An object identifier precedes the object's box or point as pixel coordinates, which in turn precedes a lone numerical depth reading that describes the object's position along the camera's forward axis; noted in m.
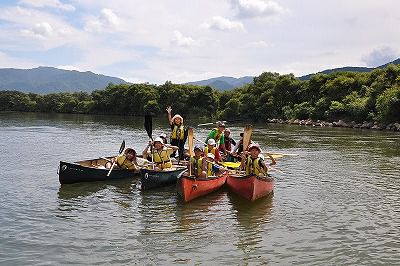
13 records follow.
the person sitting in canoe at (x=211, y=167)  14.47
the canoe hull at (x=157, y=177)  14.55
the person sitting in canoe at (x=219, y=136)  19.17
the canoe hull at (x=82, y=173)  15.50
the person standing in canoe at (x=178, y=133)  18.55
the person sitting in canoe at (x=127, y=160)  16.70
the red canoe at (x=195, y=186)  13.06
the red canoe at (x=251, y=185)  13.37
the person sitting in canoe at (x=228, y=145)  18.86
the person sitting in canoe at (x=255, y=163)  13.77
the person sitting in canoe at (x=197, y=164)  13.88
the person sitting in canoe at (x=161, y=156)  15.40
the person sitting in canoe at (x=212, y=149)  16.97
